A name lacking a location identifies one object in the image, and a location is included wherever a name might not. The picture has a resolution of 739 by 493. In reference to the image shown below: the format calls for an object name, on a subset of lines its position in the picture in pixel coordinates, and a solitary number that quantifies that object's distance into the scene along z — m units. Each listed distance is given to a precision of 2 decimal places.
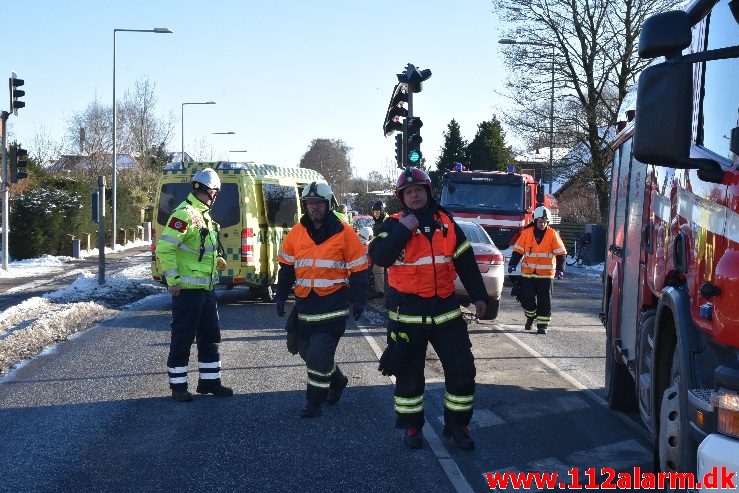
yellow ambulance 16.20
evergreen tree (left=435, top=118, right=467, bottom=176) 53.28
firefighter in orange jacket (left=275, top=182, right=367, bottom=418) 7.45
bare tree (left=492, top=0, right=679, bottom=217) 34.12
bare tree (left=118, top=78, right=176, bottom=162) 61.09
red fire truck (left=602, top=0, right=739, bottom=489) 3.36
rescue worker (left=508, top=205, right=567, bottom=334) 12.71
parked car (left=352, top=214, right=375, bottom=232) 42.70
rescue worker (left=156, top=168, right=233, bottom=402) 8.00
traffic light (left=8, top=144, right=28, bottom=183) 23.25
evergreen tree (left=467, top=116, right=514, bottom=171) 50.44
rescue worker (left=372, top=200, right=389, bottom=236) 16.50
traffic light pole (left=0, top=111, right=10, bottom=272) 24.34
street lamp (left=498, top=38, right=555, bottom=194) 34.22
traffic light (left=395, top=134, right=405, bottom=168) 15.37
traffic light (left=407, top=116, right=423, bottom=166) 15.09
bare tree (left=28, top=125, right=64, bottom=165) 47.76
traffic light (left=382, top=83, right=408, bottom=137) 15.23
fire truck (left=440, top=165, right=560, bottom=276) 23.03
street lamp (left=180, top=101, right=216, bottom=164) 44.72
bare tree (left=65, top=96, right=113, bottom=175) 54.03
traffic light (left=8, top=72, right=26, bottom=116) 21.16
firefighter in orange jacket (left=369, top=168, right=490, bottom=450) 6.26
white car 13.02
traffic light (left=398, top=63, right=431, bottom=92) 14.49
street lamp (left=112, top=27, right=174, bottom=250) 30.33
